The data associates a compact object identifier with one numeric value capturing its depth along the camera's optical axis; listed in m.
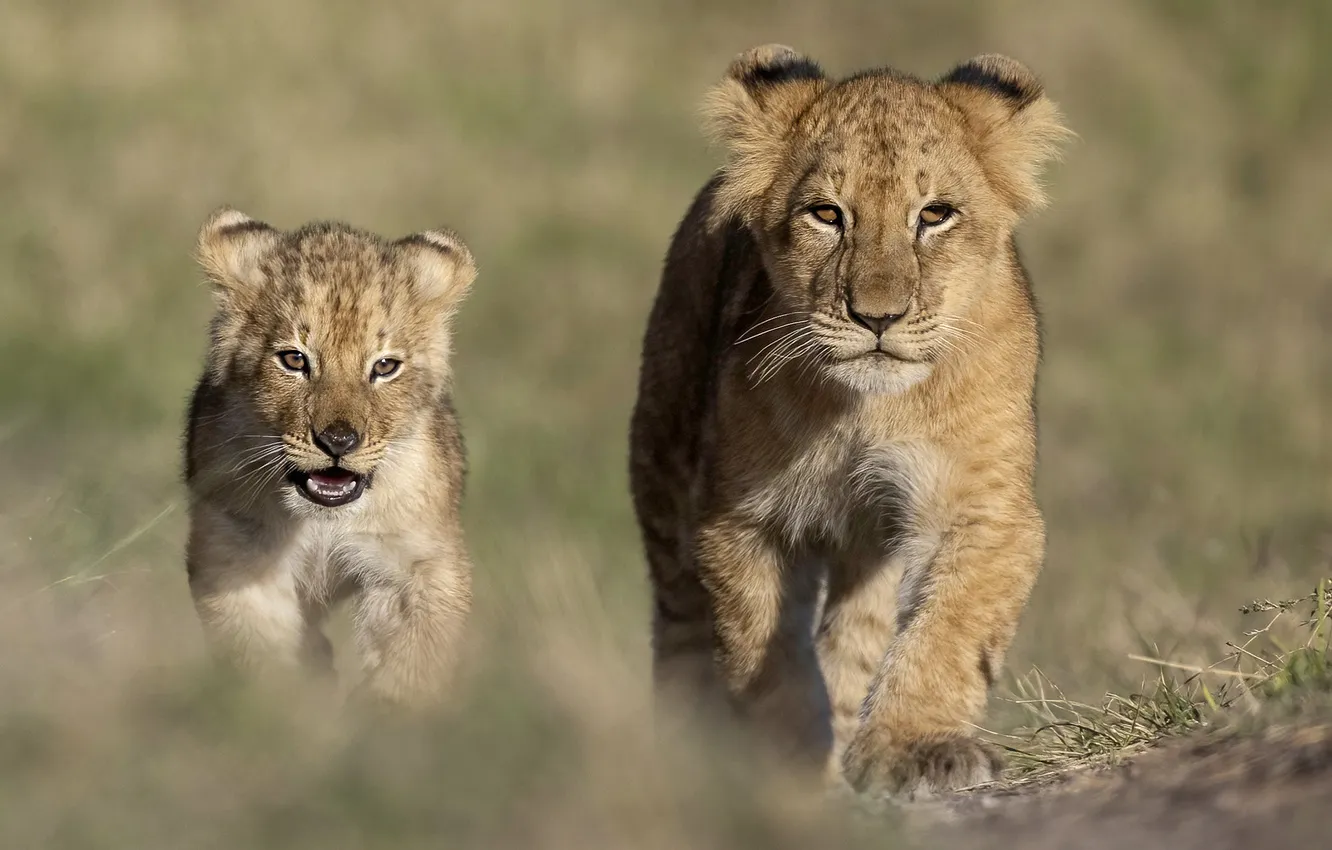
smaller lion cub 13.48
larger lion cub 12.13
